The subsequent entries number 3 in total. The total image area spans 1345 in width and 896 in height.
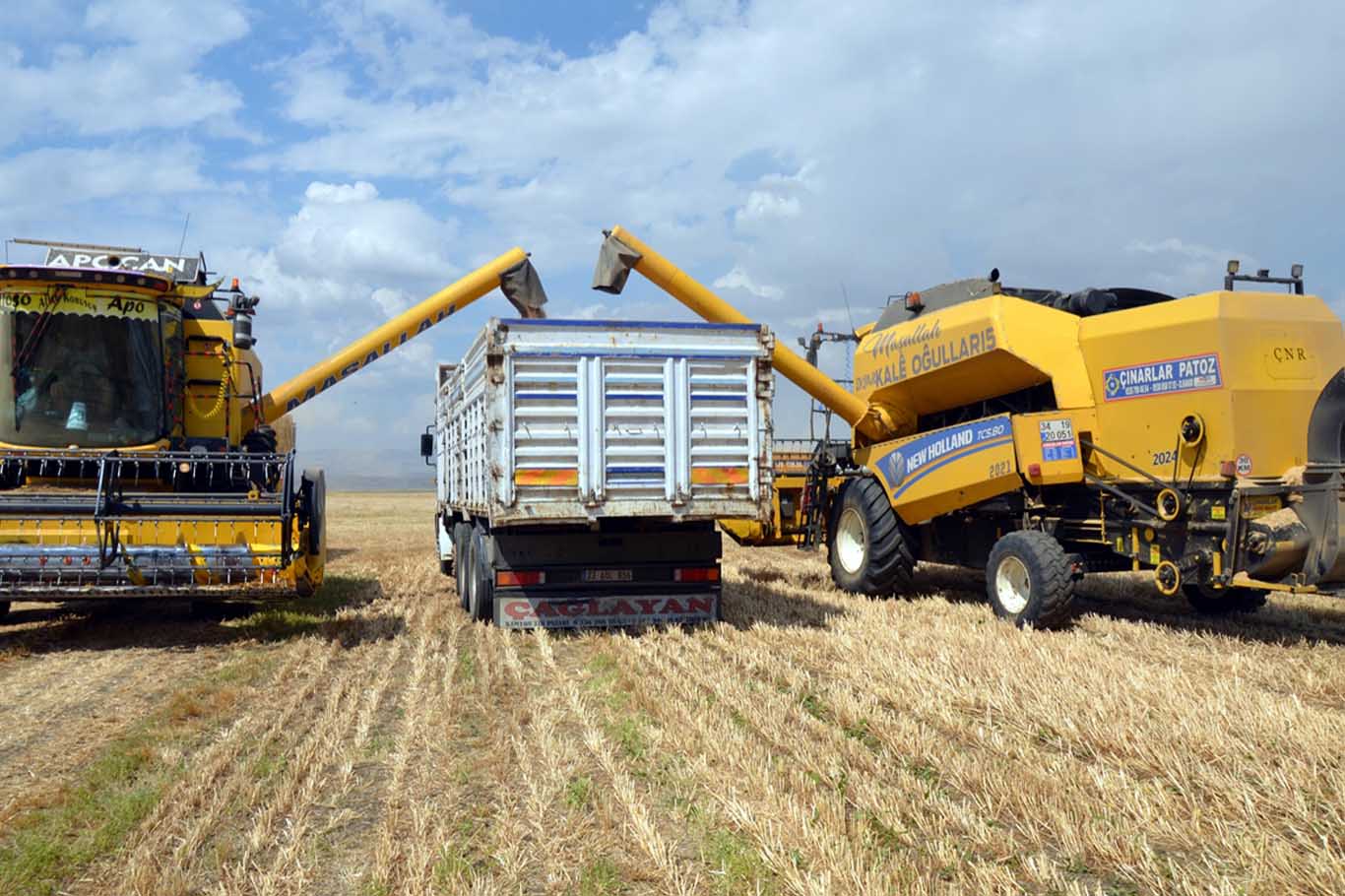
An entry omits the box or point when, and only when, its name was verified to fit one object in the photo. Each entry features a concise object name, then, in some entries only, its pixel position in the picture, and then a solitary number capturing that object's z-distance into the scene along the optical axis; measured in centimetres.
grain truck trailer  800
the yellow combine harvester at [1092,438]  746
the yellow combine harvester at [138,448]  781
